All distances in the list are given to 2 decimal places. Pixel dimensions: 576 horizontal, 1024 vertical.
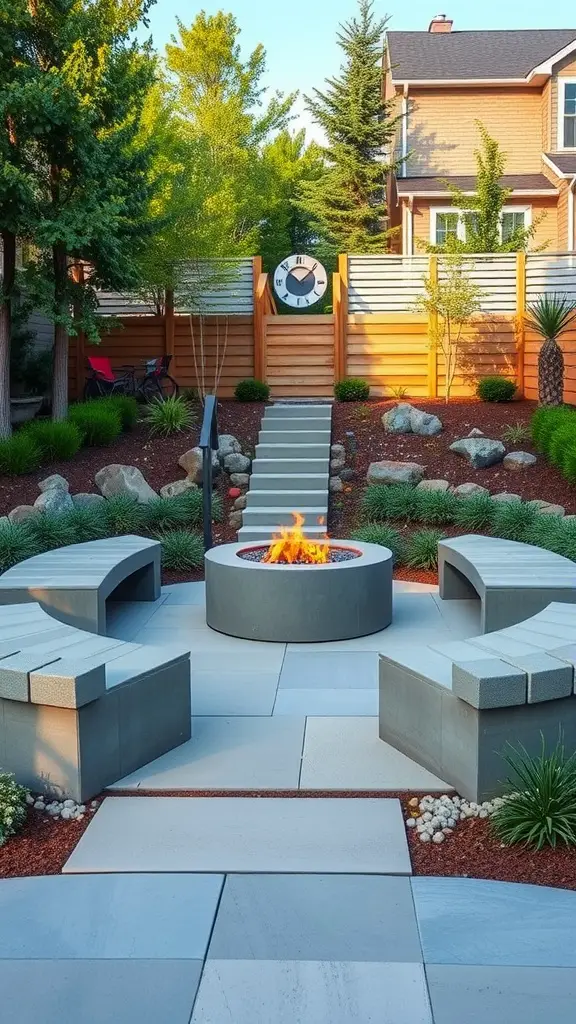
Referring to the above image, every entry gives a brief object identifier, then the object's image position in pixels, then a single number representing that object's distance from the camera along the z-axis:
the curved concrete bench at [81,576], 5.86
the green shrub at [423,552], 8.38
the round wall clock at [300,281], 16.05
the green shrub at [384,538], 8.56
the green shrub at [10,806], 3.44
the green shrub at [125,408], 11.91
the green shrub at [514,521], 8.59
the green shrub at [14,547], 7.65
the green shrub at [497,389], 12.88
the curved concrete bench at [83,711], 3.69
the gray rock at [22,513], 8.95
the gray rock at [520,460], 10.44
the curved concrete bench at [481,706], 3.64
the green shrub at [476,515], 9.02
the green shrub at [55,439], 10.57
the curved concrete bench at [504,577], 5.87
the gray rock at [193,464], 10.57
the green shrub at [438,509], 9.27
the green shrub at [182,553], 8.47
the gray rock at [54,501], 9.25
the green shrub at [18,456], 9.91
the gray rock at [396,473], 10.37
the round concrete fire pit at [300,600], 6.10
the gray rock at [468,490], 9.86
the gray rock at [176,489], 10.26
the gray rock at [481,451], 10.62
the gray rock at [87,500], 9.71
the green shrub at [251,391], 13.56
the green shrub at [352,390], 13.40
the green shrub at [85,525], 8.58
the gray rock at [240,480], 10.77
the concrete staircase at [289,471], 9.65
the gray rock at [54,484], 9.73
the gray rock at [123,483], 10.08
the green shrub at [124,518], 9.15
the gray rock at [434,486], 10.05
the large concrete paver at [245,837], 3.23
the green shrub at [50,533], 8.20
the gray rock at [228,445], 11.25
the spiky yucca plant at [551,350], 11.71
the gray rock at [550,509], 9.09
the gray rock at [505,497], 9.55
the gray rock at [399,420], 11.76
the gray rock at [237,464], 11.01
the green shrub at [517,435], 11.15
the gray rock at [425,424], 11.66
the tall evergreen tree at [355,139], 22.83
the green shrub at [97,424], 11.23
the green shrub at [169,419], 11.84
